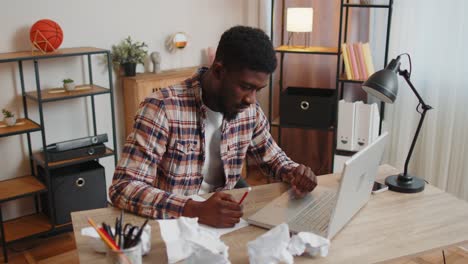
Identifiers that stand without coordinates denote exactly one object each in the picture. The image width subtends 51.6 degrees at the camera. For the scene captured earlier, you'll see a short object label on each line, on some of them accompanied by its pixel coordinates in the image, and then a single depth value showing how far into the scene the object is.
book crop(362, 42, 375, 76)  3.05
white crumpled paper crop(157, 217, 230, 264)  1.10
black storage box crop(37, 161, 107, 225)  2.75
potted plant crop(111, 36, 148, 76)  3.10
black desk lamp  1.62
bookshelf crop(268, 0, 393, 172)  3.07
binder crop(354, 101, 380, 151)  3.08
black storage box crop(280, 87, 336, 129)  3.25
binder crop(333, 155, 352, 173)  3.24
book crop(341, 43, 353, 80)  3.08
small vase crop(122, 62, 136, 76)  3.10
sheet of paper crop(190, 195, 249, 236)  1.35
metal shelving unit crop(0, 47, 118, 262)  2.58
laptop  1.29
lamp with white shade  3.21
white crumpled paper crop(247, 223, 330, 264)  1.16
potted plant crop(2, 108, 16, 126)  2.61
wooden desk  1.26
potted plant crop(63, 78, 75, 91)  2.79
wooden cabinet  3.07
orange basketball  2.62
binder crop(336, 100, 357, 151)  3.12
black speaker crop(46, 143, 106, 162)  2.71
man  1.46
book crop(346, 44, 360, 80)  3.07
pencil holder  1.05
